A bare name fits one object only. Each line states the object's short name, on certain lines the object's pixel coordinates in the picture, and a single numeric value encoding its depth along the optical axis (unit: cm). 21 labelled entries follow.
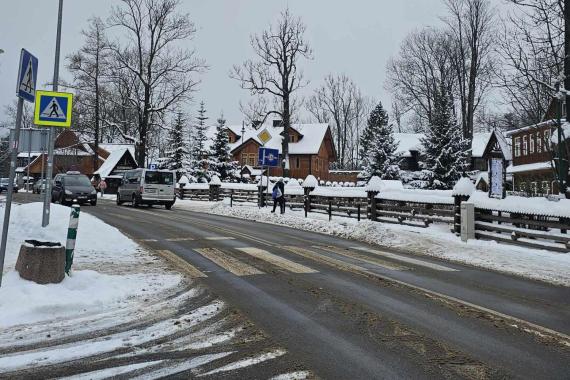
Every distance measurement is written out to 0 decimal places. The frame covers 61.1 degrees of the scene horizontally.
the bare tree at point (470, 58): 4003
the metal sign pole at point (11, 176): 586
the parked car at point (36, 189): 4540
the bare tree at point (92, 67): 4066
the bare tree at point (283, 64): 4081
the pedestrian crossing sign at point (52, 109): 1010
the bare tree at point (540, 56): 1550
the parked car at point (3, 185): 5114
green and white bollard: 727
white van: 2830
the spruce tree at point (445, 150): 3950
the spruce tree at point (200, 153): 4984
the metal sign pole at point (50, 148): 1133
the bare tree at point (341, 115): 7706
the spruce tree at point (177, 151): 4988
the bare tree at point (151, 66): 4072
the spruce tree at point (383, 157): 4706
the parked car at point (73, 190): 2689
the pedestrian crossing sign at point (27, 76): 589
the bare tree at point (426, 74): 4400
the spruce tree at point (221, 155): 5053
